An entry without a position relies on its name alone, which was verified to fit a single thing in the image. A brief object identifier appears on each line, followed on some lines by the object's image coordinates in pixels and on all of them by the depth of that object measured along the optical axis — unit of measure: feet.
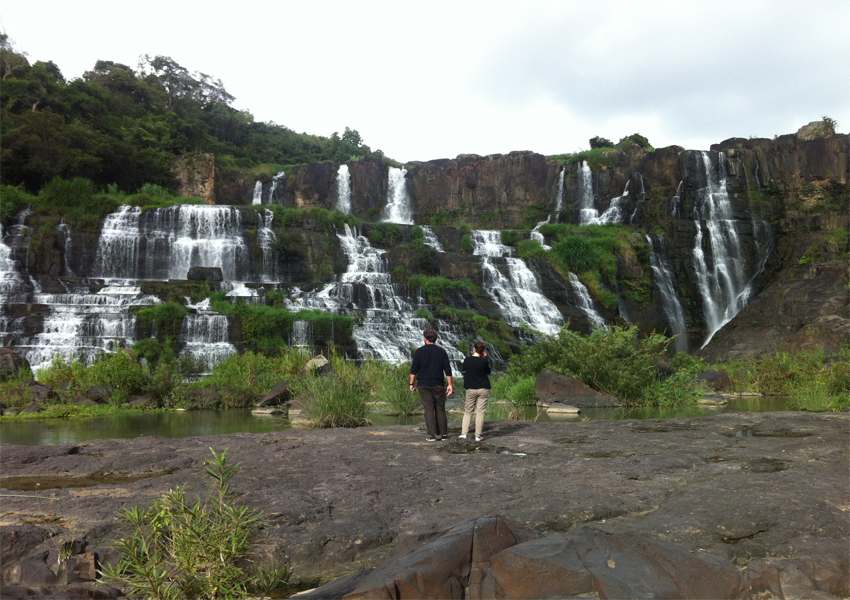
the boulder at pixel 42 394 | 47.44
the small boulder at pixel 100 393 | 49.08
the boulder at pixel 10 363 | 54.34
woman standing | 25.13
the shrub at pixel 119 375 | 51.11
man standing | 25.13
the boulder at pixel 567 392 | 43.78
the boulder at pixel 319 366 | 51.18
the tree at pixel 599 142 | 163.61
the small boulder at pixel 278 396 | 46.55
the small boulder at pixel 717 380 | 57.98
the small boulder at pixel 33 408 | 45.36
